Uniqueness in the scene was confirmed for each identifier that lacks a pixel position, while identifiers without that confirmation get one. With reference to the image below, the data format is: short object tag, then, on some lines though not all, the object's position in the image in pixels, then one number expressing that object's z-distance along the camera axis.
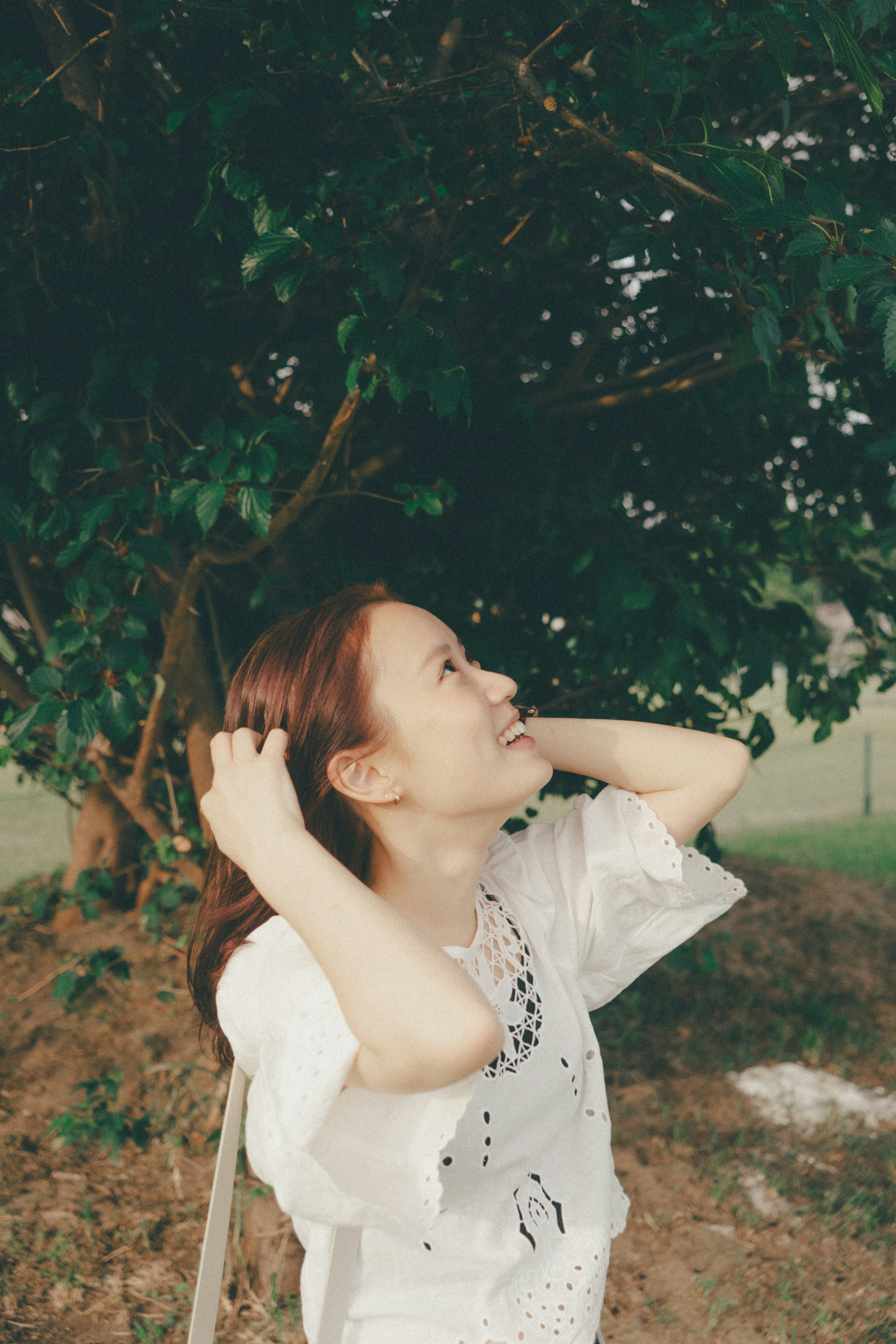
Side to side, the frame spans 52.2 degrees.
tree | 1.44
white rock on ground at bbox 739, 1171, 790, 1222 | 2.59
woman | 0.85
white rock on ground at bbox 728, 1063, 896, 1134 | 3.06
